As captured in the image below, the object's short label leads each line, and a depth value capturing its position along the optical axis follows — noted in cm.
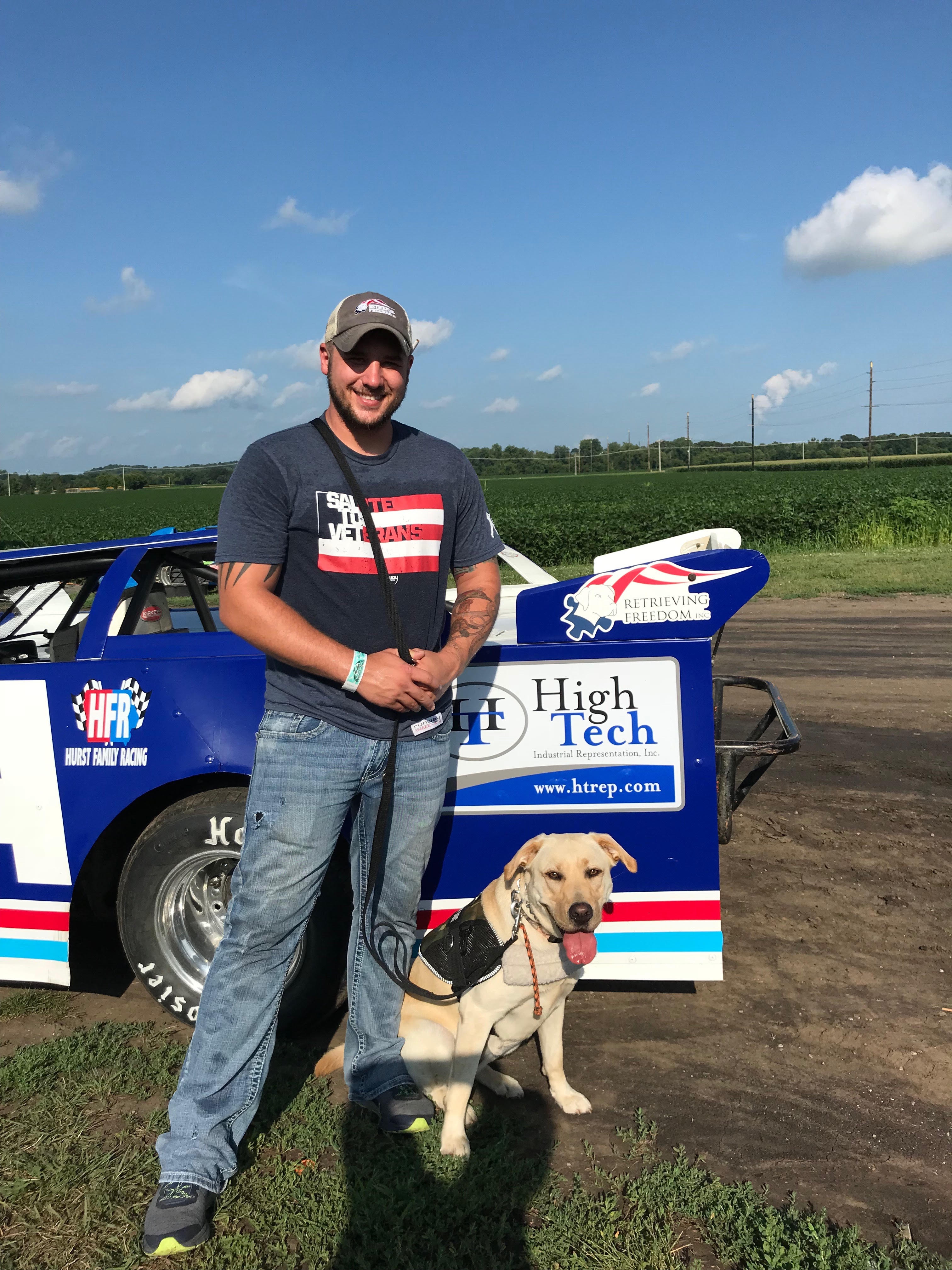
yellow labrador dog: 254
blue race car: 284
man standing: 221
